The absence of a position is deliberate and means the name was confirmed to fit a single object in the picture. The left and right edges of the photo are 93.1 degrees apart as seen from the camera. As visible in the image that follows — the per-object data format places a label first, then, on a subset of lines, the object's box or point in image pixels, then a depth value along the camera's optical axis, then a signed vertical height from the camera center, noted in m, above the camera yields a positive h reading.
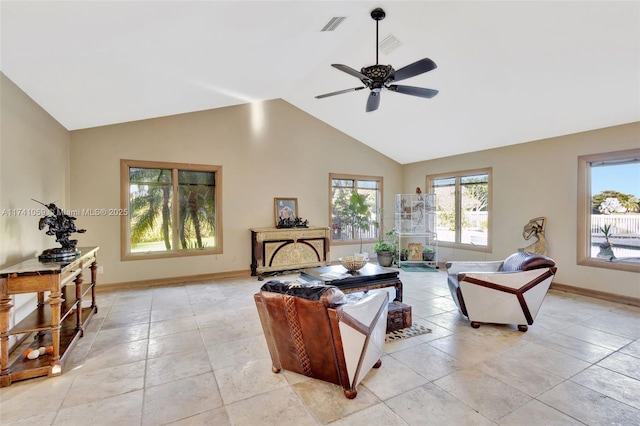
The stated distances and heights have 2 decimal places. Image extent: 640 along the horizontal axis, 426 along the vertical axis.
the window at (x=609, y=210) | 4.43 -0.06
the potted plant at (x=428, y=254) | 7.11 -1.09
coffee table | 3.42 -0.82
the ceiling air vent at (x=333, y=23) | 3.47 +2.18
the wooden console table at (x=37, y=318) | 2.36 -0.94
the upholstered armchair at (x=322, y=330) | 2.10 -0.88
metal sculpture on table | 2.95 -0.20
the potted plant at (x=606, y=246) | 4.63 -0.62
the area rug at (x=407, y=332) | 3.21 -1.37
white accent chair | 3.34 -0.95
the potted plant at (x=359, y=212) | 7.30 -0.09
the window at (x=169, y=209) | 5.29 +0.02
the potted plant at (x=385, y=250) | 7.01 -1.00
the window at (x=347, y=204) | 7.32 +0.08
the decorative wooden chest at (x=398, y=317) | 3.35 -1.22
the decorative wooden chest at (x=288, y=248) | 5.89 -0.80
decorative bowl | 3.71 -0.67
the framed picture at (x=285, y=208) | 6.47 +0.02
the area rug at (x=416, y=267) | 6.58 -1.35
